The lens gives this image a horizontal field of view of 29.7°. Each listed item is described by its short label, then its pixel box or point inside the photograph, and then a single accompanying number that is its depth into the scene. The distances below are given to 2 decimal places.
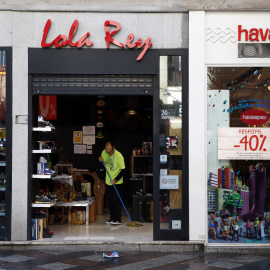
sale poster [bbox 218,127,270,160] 9.51
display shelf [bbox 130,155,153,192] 12.87
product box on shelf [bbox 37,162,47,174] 9.84
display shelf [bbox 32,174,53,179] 9.68
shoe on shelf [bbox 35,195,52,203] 9.80
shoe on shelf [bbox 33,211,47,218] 9.80
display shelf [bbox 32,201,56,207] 9.63
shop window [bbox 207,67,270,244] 9.52
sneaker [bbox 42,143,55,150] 9.98
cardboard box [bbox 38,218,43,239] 9.62
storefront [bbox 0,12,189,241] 9.44
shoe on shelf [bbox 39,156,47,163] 9.90
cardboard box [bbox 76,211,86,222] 11.61
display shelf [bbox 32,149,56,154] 9.67
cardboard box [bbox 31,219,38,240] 9.48
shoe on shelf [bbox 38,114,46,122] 9.89
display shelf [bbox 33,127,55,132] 9.70
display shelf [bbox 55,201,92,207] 11.30
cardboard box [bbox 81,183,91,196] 12.41
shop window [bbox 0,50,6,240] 9.48
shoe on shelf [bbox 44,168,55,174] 9.94
